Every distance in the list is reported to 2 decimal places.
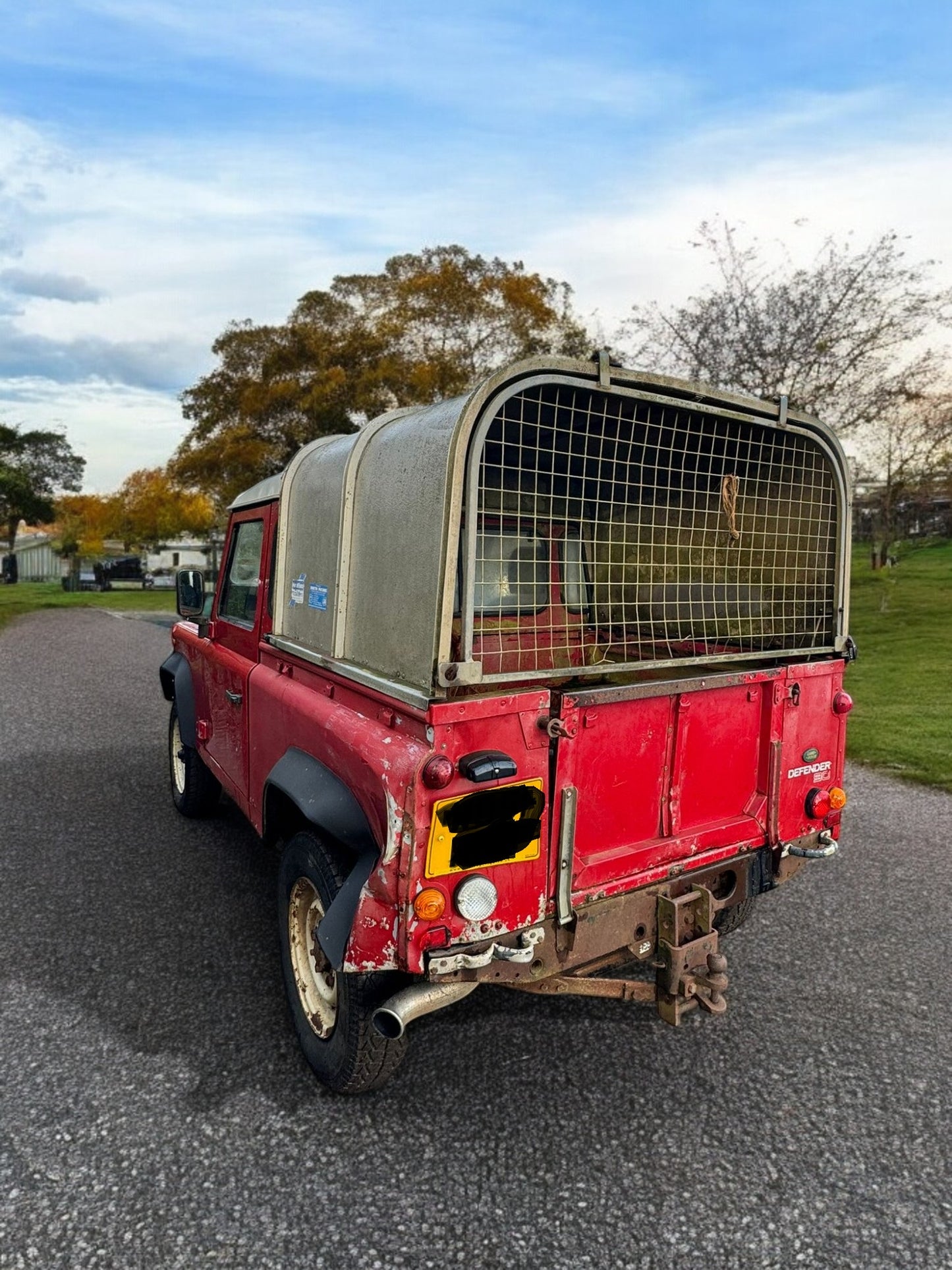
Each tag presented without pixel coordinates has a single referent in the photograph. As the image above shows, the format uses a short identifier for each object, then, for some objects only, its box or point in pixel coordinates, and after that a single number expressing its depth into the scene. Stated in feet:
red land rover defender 8.20
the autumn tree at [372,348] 70.44
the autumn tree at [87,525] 145.28
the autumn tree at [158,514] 136.05
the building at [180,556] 183.21
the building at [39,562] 189.57
